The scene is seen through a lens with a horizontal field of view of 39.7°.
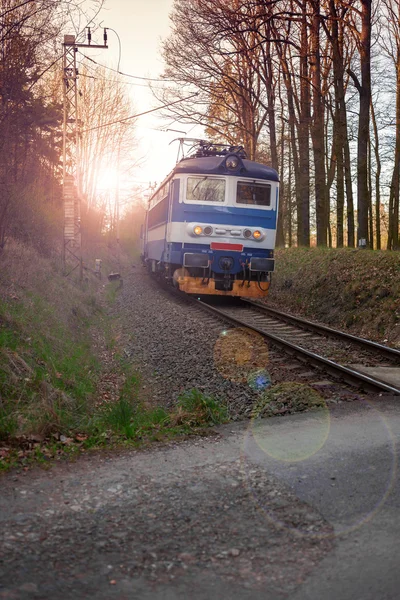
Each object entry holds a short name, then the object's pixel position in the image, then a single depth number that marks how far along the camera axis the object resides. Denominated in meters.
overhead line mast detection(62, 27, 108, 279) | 17.16
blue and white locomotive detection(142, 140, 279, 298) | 13.92
